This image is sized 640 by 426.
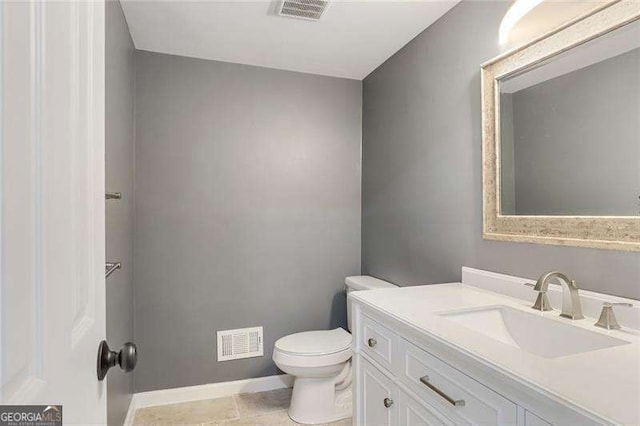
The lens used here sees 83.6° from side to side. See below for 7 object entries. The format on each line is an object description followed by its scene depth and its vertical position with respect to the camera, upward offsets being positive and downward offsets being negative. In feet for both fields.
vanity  2.42 -1.21
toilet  6.74 -3.06
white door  1.15 +0.05
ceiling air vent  5.81 +3.48
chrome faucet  3.83 -0.86
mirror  3.69 +0.96
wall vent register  8.02 -2.88
